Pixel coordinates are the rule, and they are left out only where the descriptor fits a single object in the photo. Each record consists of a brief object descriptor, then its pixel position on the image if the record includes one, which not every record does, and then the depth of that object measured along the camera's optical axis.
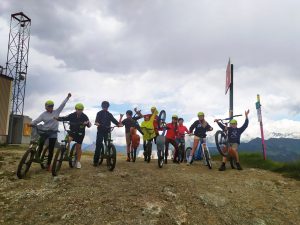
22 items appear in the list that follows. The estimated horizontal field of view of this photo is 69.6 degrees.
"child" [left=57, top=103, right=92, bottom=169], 7.95
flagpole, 11.95
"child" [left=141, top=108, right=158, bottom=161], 9.60
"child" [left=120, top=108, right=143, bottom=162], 9.65
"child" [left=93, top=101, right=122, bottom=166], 8.39
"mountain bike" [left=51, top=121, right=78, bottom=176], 7.44
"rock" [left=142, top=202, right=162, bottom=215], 5.59
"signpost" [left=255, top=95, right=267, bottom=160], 10.78
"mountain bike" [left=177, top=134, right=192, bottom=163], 10.79
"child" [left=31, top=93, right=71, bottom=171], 7.85
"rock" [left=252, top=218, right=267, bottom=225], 5.68
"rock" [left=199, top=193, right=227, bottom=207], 6.25
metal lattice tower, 27.40
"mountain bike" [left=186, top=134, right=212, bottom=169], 9.47
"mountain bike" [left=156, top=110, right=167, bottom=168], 8.87
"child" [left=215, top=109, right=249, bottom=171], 9.21
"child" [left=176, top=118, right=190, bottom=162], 10.77
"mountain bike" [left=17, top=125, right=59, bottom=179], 7.36
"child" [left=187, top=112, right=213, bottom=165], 9.77
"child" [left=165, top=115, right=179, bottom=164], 9.99
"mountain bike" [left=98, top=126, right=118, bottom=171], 7.92
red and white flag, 12.55
